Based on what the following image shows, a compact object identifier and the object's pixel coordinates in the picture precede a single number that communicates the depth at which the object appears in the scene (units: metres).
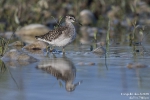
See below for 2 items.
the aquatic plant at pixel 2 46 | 10.82
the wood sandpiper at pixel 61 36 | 11.30
